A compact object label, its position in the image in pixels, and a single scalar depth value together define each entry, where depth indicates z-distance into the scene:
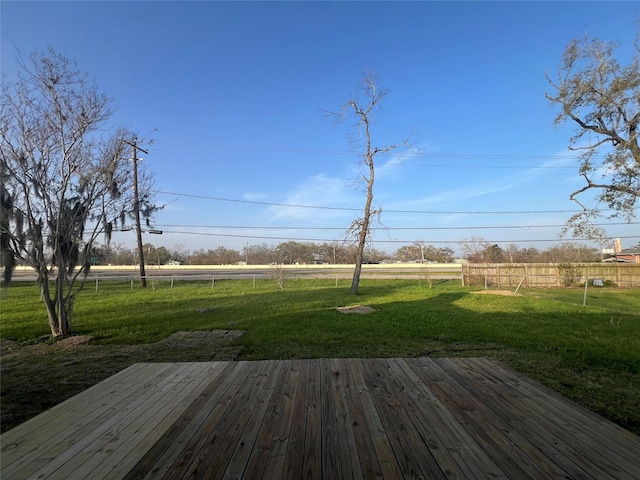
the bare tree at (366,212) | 15.05
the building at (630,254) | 34.30
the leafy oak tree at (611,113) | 11.34
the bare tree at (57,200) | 5.92
